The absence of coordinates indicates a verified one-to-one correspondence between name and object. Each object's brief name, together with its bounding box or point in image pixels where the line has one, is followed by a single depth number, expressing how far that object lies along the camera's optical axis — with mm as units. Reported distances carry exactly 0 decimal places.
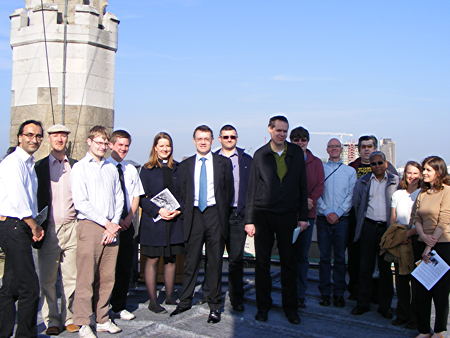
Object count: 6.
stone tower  7461
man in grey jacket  5293
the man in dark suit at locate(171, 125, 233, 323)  5273
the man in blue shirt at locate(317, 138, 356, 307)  5637
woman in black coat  5312
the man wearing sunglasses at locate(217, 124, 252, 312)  5469
